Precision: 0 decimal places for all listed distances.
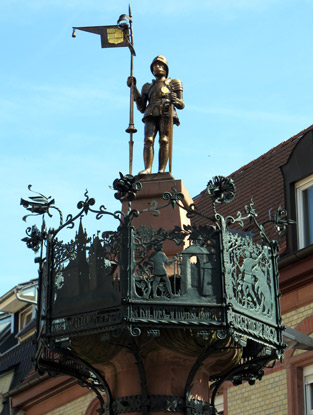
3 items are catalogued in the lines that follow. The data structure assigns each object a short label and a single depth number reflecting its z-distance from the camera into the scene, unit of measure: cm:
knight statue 1168
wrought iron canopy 990
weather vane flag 1218
